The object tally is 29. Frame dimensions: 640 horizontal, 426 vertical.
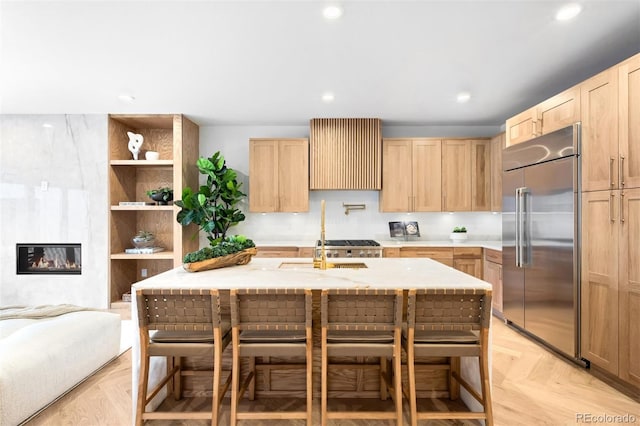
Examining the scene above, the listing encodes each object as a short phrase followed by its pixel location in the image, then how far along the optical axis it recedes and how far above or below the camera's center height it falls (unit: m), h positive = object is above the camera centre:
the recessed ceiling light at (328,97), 3.61 +1.34
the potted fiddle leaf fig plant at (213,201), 4.29 +0.15
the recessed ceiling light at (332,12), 2.07 +1.32
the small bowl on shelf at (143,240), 4.55 -0.39
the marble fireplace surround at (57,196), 4.34 +0.22
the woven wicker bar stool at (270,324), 1.75 -0.61
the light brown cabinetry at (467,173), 4.60 +0.57
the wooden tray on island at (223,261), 2.13 -0.35
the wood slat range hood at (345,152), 4.56 +0.87
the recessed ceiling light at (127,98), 3.65 +1.33
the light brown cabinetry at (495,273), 3.88 -0.76
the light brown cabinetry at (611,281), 2.23 -0.51
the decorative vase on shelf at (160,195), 4.52 +0.25
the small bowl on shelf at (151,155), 4.59 +0.83
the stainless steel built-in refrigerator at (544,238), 2.69 -0.24
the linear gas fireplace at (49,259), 4.39 -0.64
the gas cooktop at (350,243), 4.24 -0.42
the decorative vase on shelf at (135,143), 4.54 +0.99
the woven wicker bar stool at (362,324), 1.75 -0.62
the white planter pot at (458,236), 4.69 -0.35
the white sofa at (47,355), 1.92 -1.00
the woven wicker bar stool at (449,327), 1.75 -0.63
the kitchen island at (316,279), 1.79 -0.40
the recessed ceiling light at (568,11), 2.07 +1.34
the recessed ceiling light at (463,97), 3.60 +1.33
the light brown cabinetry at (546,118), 2.74 +0.92
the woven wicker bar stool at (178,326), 1.77 -0.64
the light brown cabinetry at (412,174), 4.62 +0.56
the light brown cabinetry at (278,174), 4.62 +0.56
